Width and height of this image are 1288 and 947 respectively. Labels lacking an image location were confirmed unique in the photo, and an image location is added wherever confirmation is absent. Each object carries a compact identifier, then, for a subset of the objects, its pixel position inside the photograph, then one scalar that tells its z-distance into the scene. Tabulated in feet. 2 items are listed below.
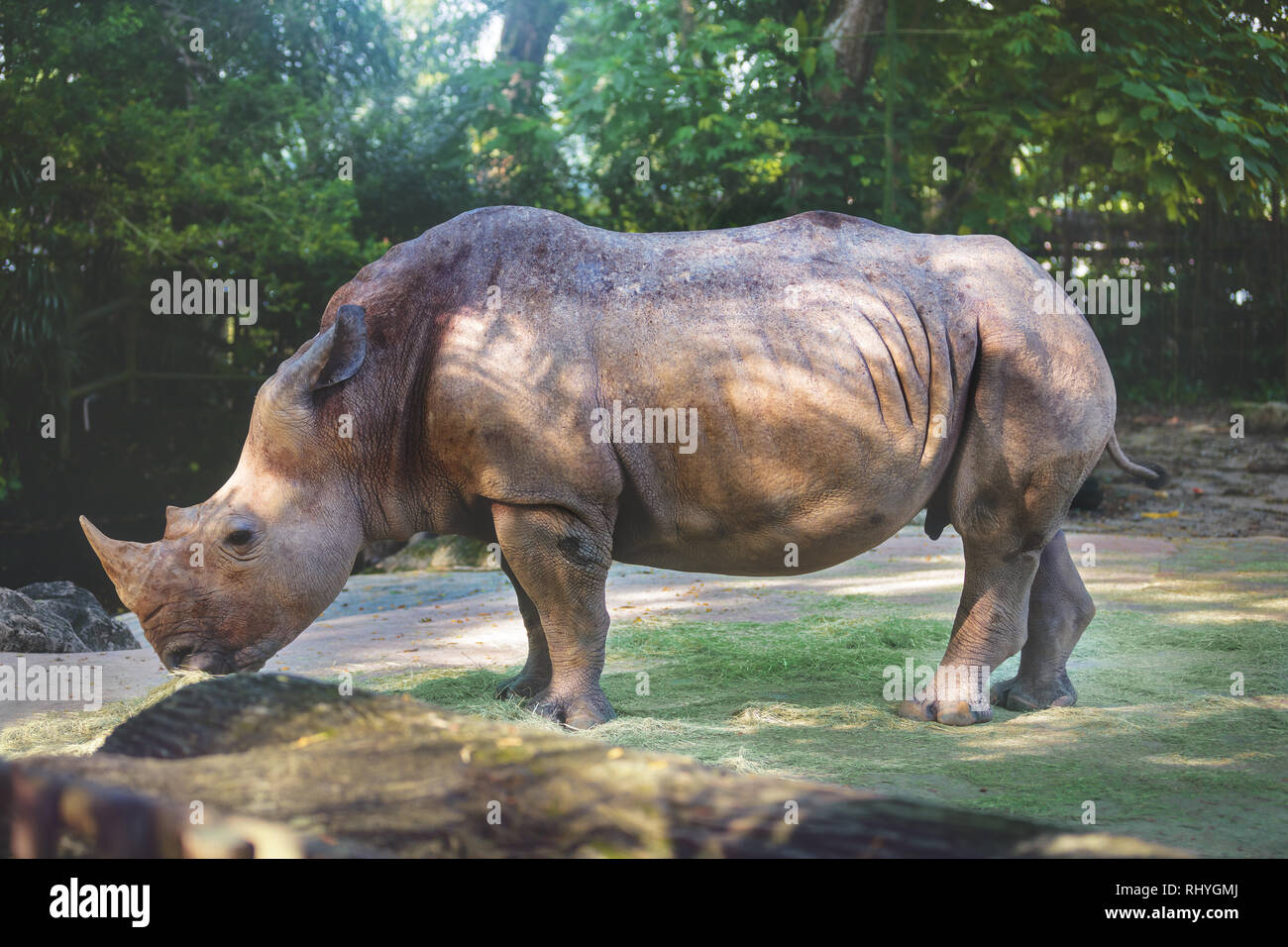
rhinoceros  15.88
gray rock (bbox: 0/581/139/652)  22.85
